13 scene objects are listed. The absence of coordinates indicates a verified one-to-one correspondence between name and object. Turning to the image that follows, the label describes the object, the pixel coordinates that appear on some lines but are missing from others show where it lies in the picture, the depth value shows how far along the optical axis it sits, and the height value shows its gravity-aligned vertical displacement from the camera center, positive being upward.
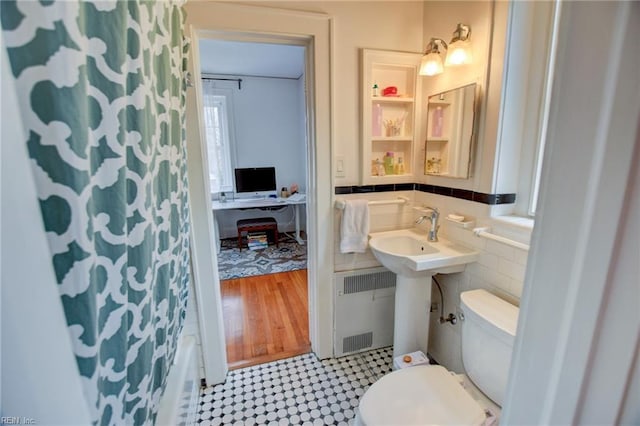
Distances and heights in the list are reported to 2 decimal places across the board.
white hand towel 1.70 -0.43
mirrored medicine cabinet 1.46 +0.11
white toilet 1.06 -0.95
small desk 3.78 -0.65
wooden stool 3.93 -0.98
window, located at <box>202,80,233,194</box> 4.01 +0.29
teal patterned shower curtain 0.43 -0.03
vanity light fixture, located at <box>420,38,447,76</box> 1.54 +0.51
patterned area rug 3.35 -1.33
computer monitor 4.15 -0.37
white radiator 1.89 -1.05
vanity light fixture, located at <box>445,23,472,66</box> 1.39 +0.52
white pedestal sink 1.45 -0.60
